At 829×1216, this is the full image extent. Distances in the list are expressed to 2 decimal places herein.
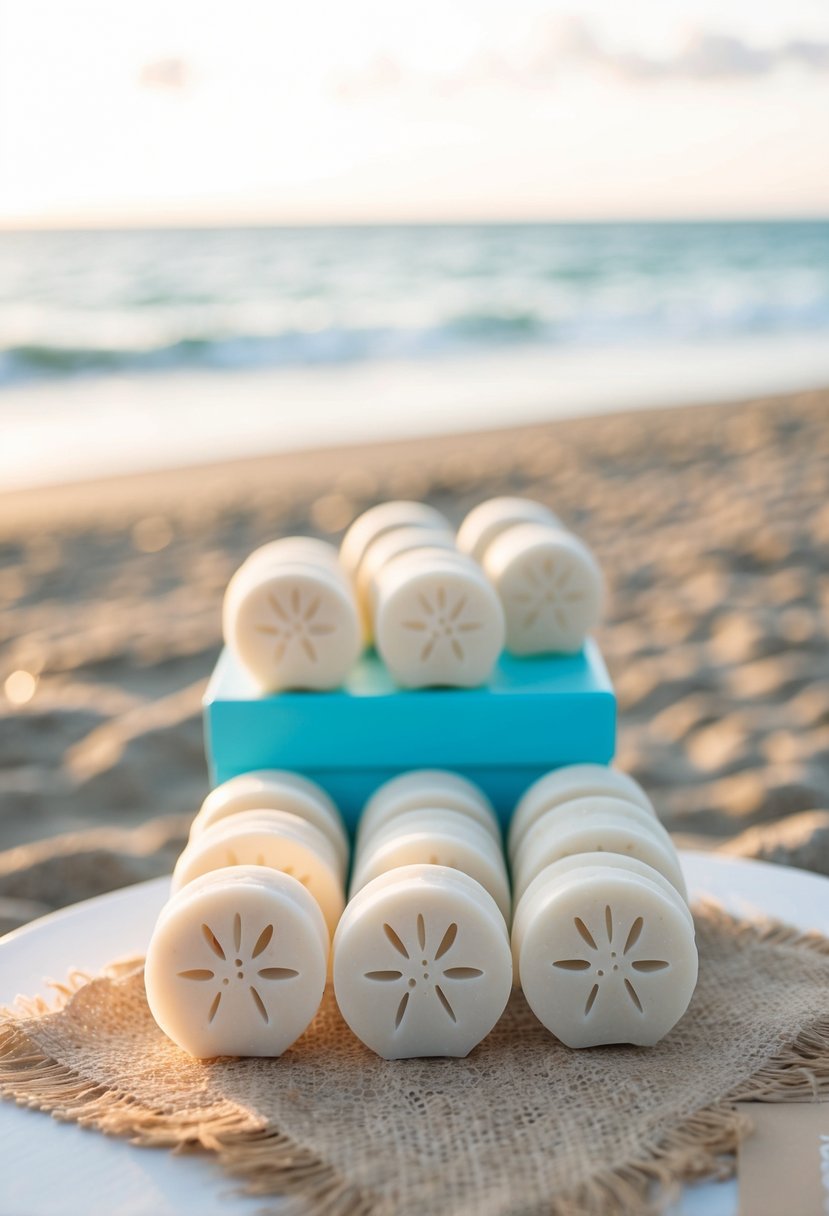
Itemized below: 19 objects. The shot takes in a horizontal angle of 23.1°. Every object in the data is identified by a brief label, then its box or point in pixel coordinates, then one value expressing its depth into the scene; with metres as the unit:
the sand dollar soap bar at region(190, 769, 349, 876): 0.87
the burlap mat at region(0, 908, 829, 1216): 0.70
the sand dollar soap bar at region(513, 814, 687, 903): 0.81
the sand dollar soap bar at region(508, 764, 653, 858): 0.87
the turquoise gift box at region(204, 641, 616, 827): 0.92
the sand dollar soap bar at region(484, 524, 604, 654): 0.98
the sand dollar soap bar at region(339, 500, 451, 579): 1.08
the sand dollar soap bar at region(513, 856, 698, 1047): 0.77
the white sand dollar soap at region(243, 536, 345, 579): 0.98
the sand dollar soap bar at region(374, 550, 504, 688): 0.92
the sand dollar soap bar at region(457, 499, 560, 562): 1.06
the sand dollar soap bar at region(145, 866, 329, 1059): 0.77
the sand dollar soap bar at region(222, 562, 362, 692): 0.93
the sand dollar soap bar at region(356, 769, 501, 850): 0.87
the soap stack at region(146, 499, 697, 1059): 0.77
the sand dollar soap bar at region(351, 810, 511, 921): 0.81
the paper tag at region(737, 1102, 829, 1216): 0.70
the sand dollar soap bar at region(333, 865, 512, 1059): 0.76
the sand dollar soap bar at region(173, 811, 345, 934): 0.82
